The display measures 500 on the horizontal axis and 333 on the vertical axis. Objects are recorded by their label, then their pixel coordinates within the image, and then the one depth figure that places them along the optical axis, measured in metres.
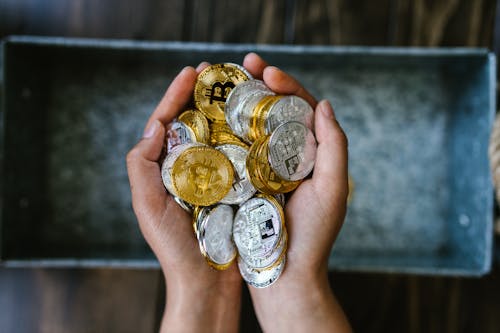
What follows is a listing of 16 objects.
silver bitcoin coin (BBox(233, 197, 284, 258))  0.50
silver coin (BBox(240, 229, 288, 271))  0.50
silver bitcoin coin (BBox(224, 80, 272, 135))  0.53
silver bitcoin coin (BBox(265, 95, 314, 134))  0.52
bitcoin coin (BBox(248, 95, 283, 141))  0.52
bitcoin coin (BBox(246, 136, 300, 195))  0.51
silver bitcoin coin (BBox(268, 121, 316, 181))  0.50
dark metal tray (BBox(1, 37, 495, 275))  0.60
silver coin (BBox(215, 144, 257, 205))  0.52
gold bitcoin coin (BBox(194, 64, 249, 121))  0.54
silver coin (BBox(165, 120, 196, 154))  0.53
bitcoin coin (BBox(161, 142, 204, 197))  0.51
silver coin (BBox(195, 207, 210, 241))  0.51
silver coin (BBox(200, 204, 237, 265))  0.50
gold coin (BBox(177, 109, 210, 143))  0.53
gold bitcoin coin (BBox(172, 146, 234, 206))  0.51
